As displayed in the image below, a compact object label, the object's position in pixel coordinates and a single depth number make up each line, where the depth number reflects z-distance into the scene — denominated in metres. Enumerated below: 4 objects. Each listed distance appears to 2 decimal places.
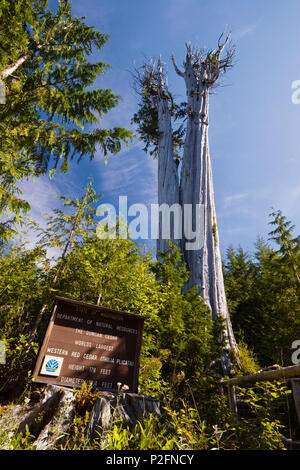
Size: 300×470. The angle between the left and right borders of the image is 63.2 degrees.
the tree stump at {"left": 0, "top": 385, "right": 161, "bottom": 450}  3.06
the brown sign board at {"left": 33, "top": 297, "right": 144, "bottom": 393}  3.84
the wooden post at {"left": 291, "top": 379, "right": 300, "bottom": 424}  3.53
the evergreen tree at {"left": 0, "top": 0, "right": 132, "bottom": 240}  5.89
